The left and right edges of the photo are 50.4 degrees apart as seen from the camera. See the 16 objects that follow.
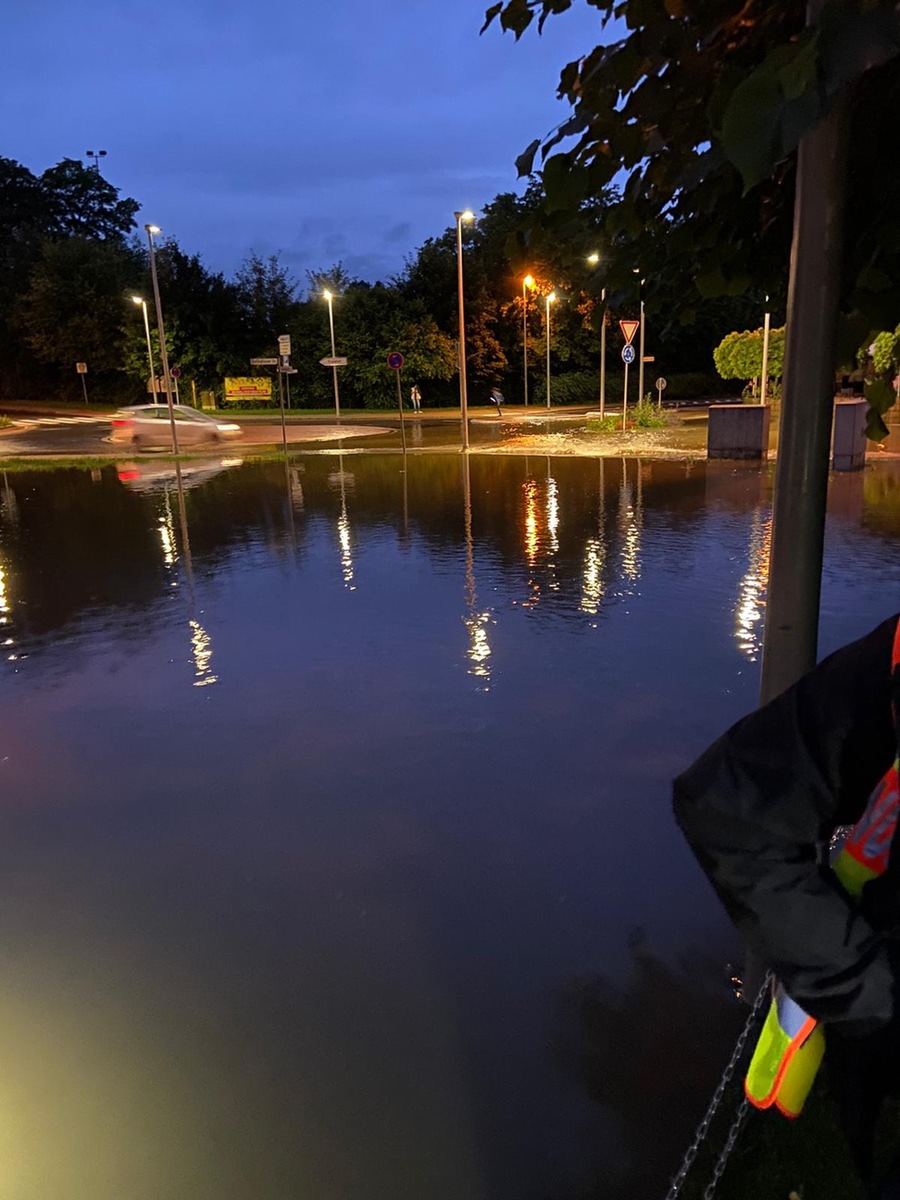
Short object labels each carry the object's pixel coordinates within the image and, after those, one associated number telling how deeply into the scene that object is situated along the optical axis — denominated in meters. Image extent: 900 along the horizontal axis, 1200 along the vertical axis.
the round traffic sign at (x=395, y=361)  25.17
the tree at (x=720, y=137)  1.49
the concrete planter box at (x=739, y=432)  19.31
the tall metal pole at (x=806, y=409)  2.23
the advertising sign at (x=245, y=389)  52.69
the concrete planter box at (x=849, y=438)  16.34
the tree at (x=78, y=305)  56.16
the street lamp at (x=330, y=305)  46.58
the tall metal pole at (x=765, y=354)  22.42
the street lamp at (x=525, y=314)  50.66
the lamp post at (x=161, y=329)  24.39
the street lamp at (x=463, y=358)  24.95
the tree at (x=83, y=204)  78.31
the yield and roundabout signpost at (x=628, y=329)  24.17
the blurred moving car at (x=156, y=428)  30.33
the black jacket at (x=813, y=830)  1.42
